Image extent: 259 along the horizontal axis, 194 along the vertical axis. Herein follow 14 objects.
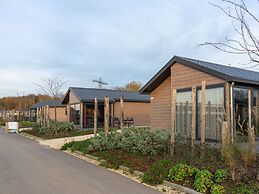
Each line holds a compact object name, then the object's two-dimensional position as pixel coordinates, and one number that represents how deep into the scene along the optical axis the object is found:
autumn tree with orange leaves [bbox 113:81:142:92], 45.28
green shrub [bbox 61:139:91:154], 8.43
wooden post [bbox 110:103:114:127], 19.62
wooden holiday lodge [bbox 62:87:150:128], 19.03
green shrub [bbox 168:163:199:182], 4.76
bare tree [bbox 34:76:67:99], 28.64
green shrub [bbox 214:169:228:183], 4.40
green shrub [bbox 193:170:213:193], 4.24
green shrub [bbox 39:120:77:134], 14.97
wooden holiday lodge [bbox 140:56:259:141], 8.95
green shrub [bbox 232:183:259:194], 3.94
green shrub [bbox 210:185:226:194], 4.01
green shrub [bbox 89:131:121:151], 7.99
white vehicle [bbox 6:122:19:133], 19.34
